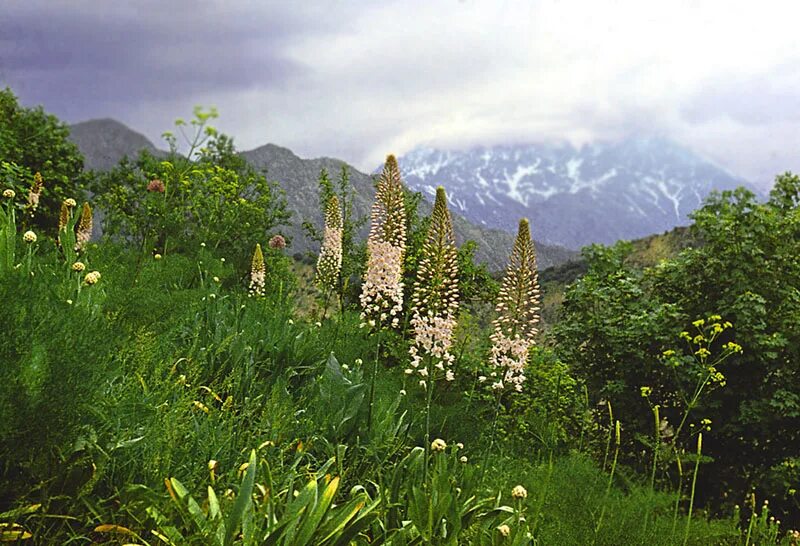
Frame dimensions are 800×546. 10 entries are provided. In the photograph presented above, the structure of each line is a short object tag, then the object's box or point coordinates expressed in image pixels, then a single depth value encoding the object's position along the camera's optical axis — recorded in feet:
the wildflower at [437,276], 11.51
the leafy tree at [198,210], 26.20
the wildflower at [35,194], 16.29
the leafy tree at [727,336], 23.68
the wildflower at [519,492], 9.34
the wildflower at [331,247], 19.31
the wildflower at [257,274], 19.54
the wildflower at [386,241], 13.15
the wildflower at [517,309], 12.07
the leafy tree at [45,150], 33.73
